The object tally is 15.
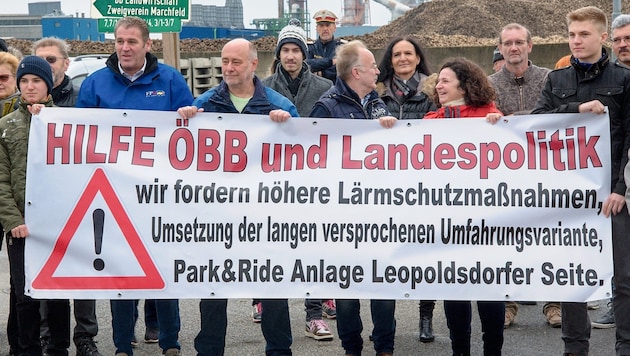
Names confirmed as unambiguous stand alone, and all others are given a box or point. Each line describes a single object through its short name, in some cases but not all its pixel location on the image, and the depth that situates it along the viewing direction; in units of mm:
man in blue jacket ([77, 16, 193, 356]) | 6527
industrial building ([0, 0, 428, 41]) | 58444
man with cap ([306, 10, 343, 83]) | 10398
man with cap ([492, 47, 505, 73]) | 8665
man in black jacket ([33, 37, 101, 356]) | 6645
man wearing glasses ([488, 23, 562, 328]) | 7562
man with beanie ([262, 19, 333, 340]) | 7773
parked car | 14484
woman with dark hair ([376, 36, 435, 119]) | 7172
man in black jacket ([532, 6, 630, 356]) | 5832
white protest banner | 5898
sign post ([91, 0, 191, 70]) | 10023
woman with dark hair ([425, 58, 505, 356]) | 6066
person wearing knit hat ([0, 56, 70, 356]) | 6090
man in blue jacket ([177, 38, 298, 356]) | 5945
